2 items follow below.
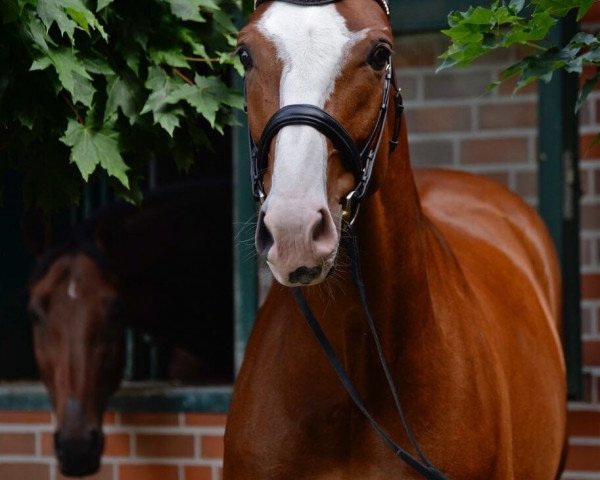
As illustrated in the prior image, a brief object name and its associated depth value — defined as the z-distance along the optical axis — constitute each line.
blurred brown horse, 8.83
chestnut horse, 4.66
